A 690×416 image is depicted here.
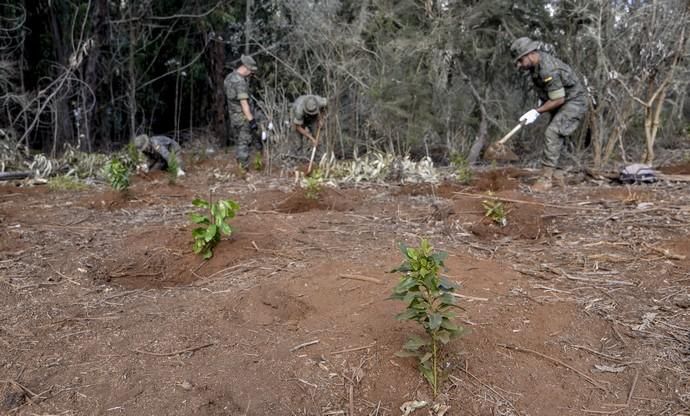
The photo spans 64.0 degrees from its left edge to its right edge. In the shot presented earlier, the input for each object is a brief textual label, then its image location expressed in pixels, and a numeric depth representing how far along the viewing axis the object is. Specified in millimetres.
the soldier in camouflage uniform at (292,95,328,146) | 7398
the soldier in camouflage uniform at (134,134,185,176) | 7734
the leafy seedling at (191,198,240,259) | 3387
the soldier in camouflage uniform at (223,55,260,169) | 7516
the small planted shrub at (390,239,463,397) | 2041
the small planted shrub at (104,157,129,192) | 5387
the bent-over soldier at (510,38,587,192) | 5926
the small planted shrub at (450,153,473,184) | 5941
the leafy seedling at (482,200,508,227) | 4062
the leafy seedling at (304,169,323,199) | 5112
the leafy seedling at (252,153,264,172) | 7758
